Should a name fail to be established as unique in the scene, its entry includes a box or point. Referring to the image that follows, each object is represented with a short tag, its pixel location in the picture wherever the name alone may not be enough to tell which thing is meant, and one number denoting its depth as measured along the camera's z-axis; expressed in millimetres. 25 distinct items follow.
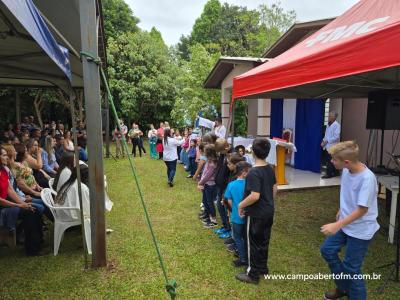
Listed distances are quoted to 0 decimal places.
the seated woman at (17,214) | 3982
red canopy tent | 2660
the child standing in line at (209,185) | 4910
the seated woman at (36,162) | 5772
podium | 7379
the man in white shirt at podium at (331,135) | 7754
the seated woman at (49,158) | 6582
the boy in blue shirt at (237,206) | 3631
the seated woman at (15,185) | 4305
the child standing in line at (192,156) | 9315
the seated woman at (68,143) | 8055
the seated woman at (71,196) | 4168
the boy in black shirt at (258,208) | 3156
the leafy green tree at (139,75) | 21297
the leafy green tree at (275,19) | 25938
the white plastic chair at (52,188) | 4596
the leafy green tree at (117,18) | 25203
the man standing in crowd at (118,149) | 13178
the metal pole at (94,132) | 3531
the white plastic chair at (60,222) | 4129
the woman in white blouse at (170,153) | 7875
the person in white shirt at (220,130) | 9586
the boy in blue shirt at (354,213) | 2539
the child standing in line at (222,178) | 4586
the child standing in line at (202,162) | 5453
